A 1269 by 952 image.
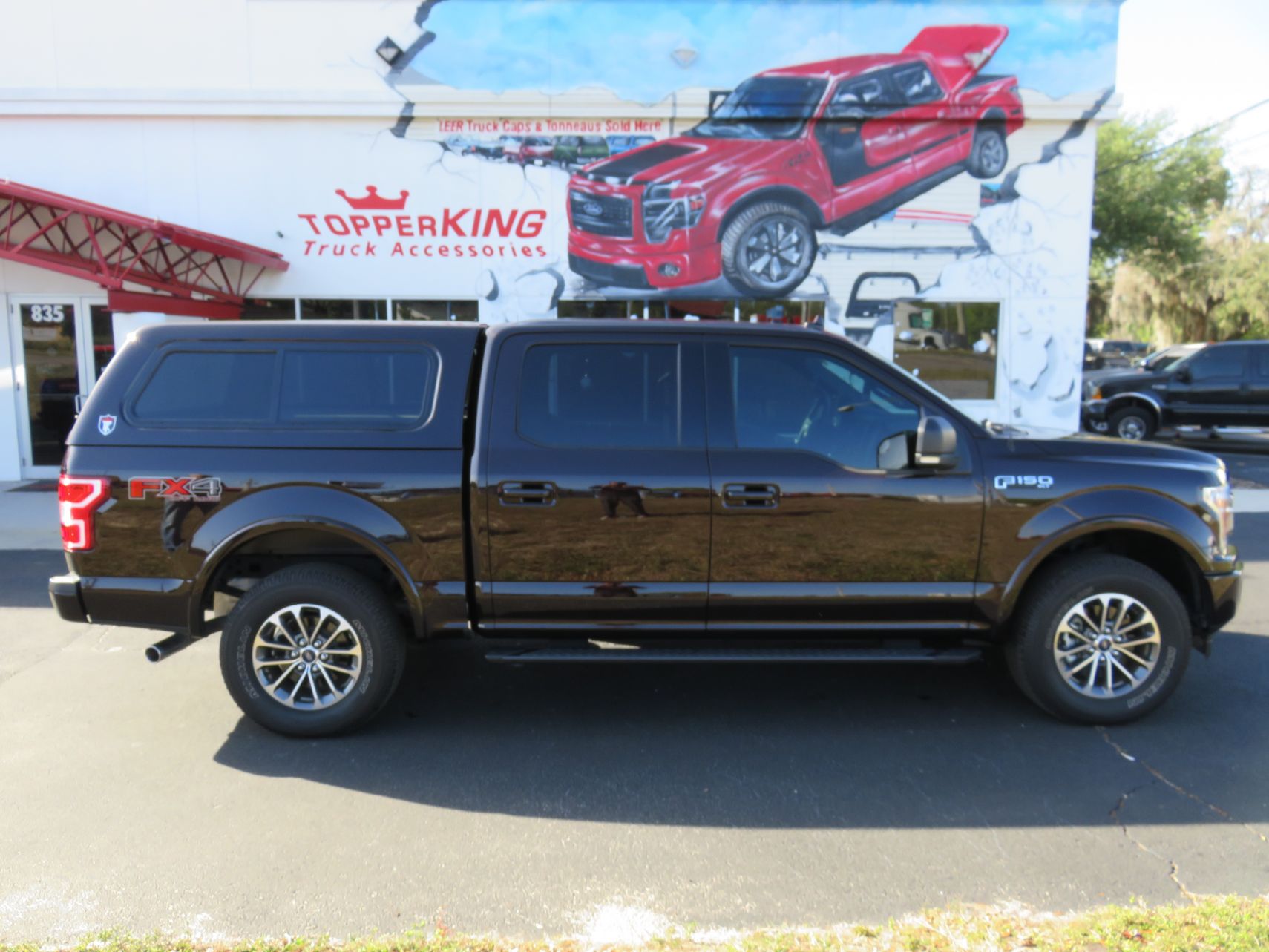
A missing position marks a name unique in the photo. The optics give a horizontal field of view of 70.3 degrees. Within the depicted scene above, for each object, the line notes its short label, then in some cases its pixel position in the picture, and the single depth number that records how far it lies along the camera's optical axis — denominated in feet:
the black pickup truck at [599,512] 13.67
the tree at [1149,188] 81.82
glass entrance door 38.75
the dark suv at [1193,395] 49.16
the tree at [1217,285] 109.40
